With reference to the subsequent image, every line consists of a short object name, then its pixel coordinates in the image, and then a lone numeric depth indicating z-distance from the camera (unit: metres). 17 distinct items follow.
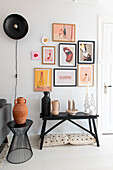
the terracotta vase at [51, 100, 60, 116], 1.90
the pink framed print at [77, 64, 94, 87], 2.22
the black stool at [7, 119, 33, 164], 1.52
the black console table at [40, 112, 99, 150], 1.82
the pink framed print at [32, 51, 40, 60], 2.10
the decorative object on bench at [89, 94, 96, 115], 1.95
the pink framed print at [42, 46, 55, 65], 2.12
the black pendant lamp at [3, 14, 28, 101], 1.98
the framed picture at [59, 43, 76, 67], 2.16
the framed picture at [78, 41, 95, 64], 2.20
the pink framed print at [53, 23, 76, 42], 2.13
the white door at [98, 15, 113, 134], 2.28
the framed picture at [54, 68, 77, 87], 2.17
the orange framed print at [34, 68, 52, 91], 2.12
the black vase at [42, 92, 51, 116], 1.90
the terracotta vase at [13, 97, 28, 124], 1.61
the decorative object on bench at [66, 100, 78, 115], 1.91
